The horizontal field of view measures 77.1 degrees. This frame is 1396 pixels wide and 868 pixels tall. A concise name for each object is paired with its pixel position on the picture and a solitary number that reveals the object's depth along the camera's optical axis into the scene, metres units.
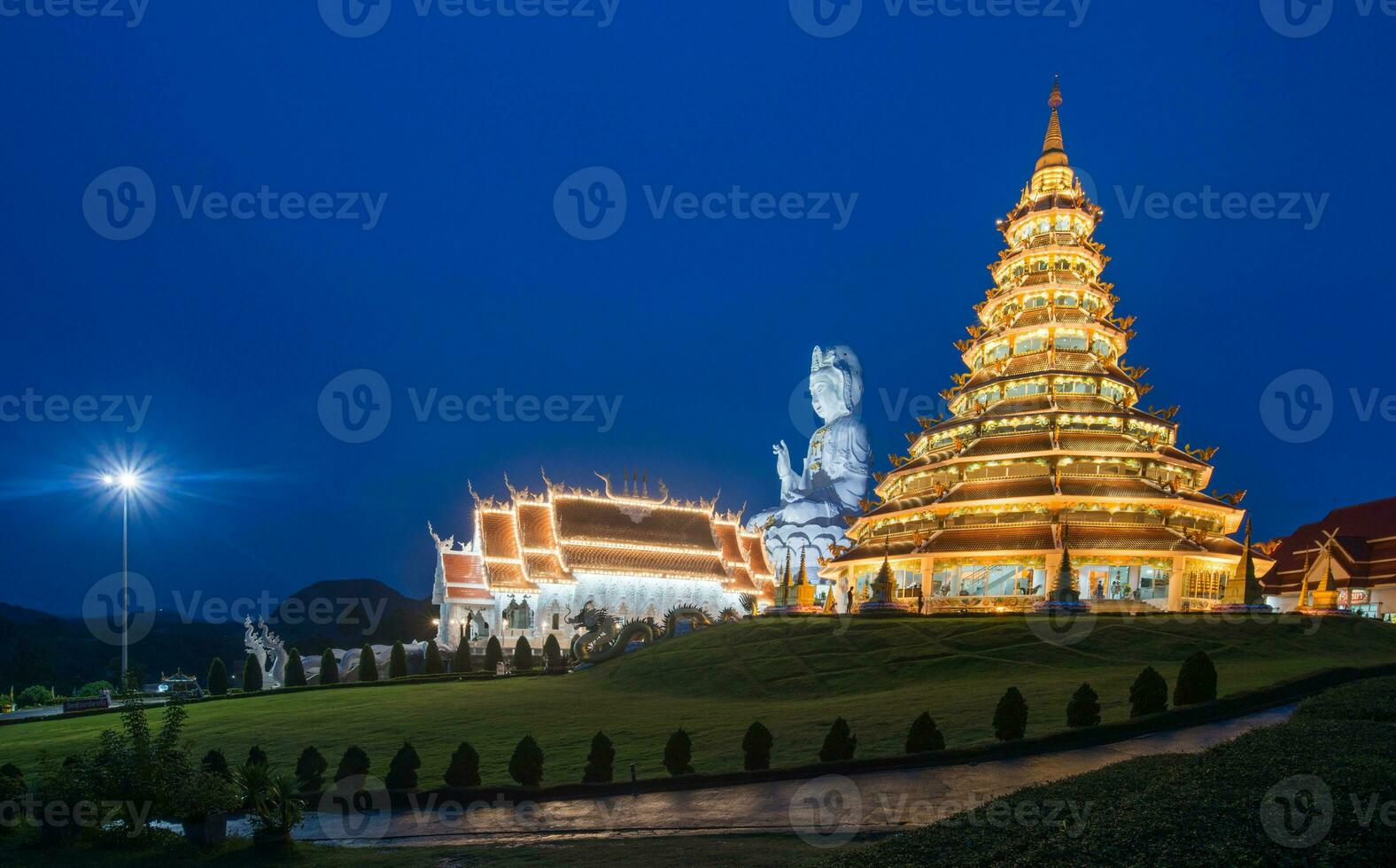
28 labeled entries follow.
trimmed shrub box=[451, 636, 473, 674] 40.91
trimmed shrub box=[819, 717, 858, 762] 15.99
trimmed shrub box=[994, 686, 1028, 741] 16.12
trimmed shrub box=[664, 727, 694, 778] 16.44
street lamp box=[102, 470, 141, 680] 38.97
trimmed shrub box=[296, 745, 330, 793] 17.34
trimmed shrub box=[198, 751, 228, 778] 16.64
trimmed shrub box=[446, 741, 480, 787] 16.58
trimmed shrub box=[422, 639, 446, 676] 40.88
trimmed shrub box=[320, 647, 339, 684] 40.53
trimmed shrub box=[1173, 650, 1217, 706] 17.64
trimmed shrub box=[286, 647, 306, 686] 40.06
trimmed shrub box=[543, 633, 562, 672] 41.22
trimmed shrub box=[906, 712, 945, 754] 15.97
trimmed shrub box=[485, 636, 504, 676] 41.70
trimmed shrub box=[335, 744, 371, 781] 17.31
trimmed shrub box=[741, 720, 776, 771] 16.14
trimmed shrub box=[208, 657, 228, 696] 39.38
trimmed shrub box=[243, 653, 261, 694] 39.75
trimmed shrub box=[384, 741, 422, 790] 16.80
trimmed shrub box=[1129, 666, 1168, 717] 17.08
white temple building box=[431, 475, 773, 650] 50.81
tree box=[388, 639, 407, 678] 40.72
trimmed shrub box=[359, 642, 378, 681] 40.38
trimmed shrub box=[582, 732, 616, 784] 16.55
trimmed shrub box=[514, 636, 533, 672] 42.03
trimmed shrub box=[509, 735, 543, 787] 16.53
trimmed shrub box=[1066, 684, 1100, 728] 16.42
